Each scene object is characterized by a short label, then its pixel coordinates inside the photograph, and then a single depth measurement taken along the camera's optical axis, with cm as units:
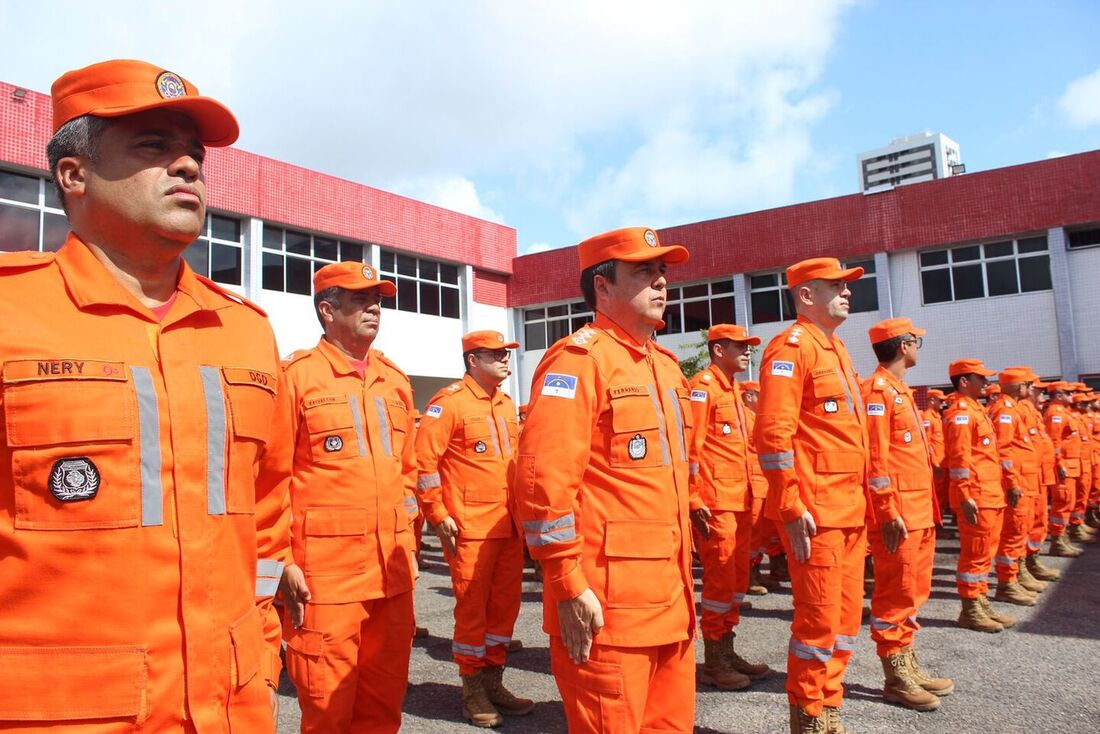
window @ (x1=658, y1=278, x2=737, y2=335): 2456
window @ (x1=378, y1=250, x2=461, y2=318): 2505
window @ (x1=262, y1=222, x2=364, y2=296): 2180
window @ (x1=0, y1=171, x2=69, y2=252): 1708
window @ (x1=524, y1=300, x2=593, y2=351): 2751
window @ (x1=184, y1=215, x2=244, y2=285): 2008
